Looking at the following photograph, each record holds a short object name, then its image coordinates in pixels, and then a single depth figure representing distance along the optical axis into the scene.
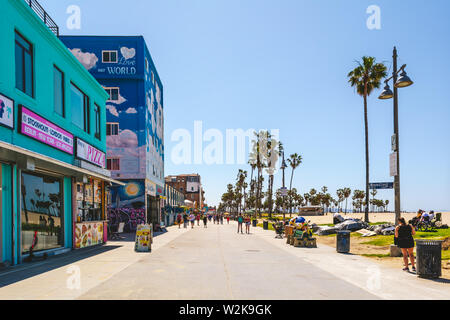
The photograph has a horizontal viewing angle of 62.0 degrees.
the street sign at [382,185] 14.78
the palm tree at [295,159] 89.00
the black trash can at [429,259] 9.91
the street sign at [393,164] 14.62
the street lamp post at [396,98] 13.41
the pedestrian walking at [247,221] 32.29
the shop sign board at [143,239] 16.38
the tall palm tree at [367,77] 34.47
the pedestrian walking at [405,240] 11.30
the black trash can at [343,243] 16.48
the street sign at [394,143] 15.05
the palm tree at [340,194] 161.10
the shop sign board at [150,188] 37.28
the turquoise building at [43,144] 12.05
